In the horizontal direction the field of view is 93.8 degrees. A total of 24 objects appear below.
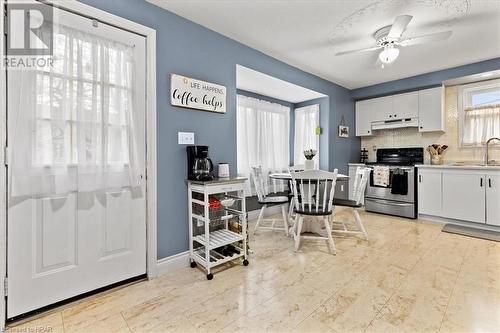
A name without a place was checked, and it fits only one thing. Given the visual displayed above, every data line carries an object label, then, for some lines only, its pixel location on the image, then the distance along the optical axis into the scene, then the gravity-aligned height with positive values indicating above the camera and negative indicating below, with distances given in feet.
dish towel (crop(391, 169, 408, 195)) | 13.02 -0.91
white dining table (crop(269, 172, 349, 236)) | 10.29 -2.75
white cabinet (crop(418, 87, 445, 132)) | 13.07 +3.16
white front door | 5.02 -0.04
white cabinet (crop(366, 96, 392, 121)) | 15.11 +3.84
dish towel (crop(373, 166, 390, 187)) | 13.47 -0.60
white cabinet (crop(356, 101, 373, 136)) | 16.12 +3.26
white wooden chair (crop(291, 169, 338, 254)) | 8.44 -1.22
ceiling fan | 7.20 +4.34
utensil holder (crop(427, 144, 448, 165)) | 13.32 +0.72
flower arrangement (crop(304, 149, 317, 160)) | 10.69 +0.54
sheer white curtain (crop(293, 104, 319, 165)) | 15.42 +2.39
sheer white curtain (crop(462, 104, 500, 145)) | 11.98 +2.21
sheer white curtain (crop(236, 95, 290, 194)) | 13.39 +1.82
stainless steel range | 12.97 -1.12
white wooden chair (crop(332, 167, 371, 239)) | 9.63 -1.41
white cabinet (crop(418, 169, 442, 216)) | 12.21 -1.39
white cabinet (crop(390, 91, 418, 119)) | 13.97 +3.67
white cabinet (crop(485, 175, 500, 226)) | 10.55 -1.54
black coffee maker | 7.41 +0.09
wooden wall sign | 7.41 +2.43
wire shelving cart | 6.93 -1.92
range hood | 14.05 +2.67
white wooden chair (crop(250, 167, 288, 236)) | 10.48 -1.53
